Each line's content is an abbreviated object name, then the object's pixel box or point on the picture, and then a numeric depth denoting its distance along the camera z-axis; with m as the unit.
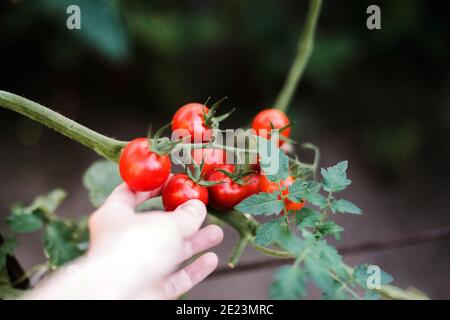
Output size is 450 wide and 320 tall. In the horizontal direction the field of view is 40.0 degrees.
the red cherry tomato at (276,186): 0.35
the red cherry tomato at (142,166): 0.32
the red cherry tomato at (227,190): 0.35
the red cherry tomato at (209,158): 0.35
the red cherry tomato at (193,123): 0.35
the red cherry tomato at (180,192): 0.34
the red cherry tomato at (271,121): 0.38
